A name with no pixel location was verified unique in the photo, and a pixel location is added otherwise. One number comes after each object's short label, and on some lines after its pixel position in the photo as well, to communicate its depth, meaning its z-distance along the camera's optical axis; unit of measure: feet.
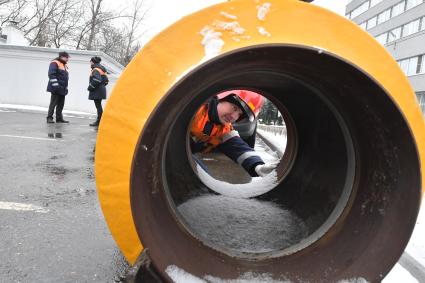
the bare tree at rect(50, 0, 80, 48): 104.22
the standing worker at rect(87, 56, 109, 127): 34.63
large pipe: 4.26
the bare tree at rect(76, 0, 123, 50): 102.99
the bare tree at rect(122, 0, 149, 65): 115.75
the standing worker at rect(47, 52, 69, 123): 32.78
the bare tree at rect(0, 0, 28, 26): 101.29
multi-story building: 122.11
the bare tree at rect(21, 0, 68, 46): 102.99
